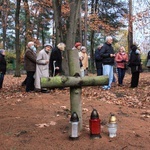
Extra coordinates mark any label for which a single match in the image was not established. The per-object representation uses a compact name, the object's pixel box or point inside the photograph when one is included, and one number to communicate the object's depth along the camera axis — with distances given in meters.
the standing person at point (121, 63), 8.10
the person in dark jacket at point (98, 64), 8.48
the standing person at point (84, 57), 8.59
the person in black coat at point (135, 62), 7.44
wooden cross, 3.01
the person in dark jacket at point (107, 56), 6.77
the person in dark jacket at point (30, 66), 6.57
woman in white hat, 6.47
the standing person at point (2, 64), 7.70
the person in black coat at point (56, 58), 6.64
